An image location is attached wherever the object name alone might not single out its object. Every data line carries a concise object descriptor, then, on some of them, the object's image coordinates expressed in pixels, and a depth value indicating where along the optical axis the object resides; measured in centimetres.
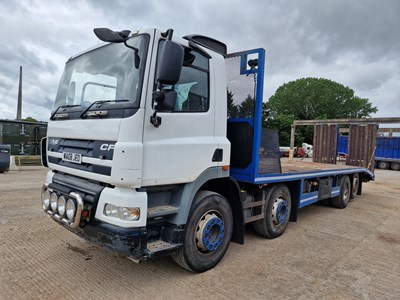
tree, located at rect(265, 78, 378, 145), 5425
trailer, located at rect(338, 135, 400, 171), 2439
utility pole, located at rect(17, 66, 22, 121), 2138
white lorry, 265
